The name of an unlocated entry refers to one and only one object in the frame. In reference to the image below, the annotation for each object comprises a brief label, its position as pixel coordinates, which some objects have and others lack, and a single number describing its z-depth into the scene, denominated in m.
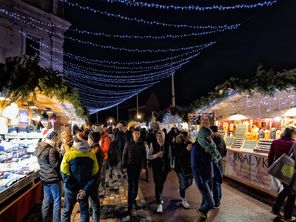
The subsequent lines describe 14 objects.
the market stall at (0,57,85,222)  5.17
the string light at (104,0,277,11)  6.12
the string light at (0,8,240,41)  17.60
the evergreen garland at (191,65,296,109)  7.79
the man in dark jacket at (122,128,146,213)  5.82
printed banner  6.98
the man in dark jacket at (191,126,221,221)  5.11
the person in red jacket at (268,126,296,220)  5.39
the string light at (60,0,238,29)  7.84
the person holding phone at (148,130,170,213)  6.07
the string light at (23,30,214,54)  10.55
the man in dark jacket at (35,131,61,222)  4.80
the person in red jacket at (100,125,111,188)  7.67
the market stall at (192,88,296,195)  7.54
